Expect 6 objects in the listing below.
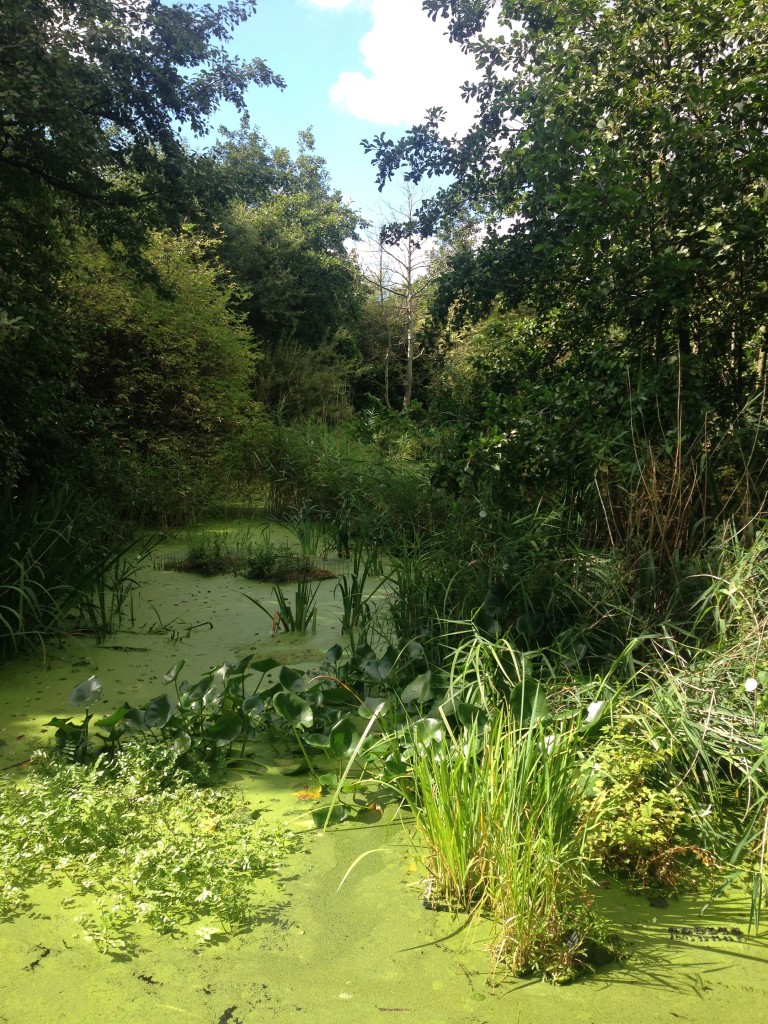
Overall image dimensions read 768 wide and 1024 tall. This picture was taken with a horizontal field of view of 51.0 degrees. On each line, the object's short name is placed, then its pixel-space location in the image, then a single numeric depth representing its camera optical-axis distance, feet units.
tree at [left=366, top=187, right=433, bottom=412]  51.98
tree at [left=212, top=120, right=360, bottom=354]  48.03
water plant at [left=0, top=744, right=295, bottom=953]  6.17
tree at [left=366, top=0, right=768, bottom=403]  12.48
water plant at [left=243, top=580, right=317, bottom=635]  13.33
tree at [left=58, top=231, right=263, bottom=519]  27.35
